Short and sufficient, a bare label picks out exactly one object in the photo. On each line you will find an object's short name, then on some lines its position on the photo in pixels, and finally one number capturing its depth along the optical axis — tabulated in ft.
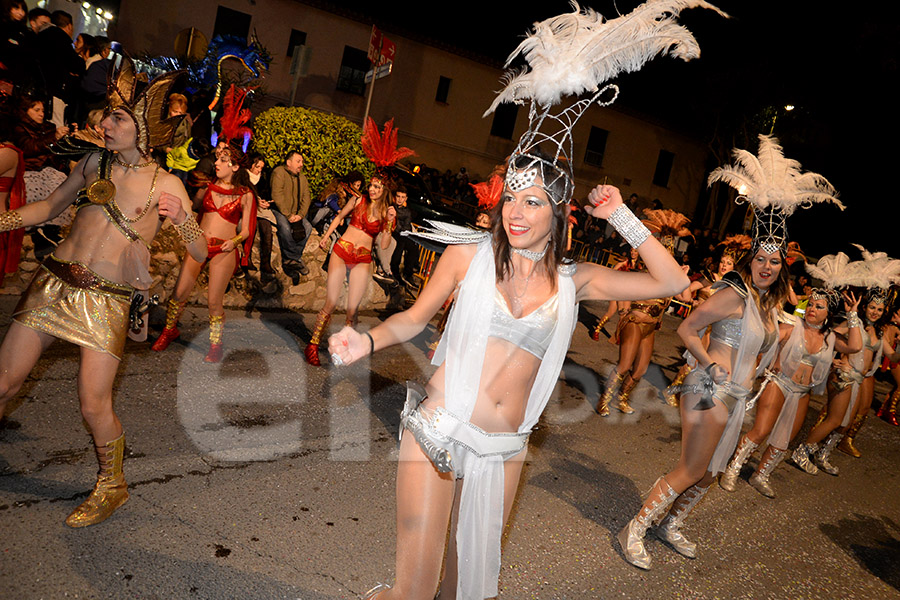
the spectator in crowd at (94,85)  28.30
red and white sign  40.29
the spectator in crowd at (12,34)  23.89
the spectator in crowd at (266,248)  28.04
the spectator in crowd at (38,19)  26.36
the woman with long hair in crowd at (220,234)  20.02
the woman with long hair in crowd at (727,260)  24.66
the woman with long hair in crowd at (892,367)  30.48
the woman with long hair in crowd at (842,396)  24.81
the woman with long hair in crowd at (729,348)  14.12
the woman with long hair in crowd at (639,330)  24.91
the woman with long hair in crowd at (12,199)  16.72
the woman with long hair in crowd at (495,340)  7.91
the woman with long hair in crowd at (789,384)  19.80
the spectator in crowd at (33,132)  20.49
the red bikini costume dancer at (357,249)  22.84
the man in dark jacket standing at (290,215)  29.04
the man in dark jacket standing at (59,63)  25.71
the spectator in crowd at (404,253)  36.27
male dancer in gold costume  10.41
